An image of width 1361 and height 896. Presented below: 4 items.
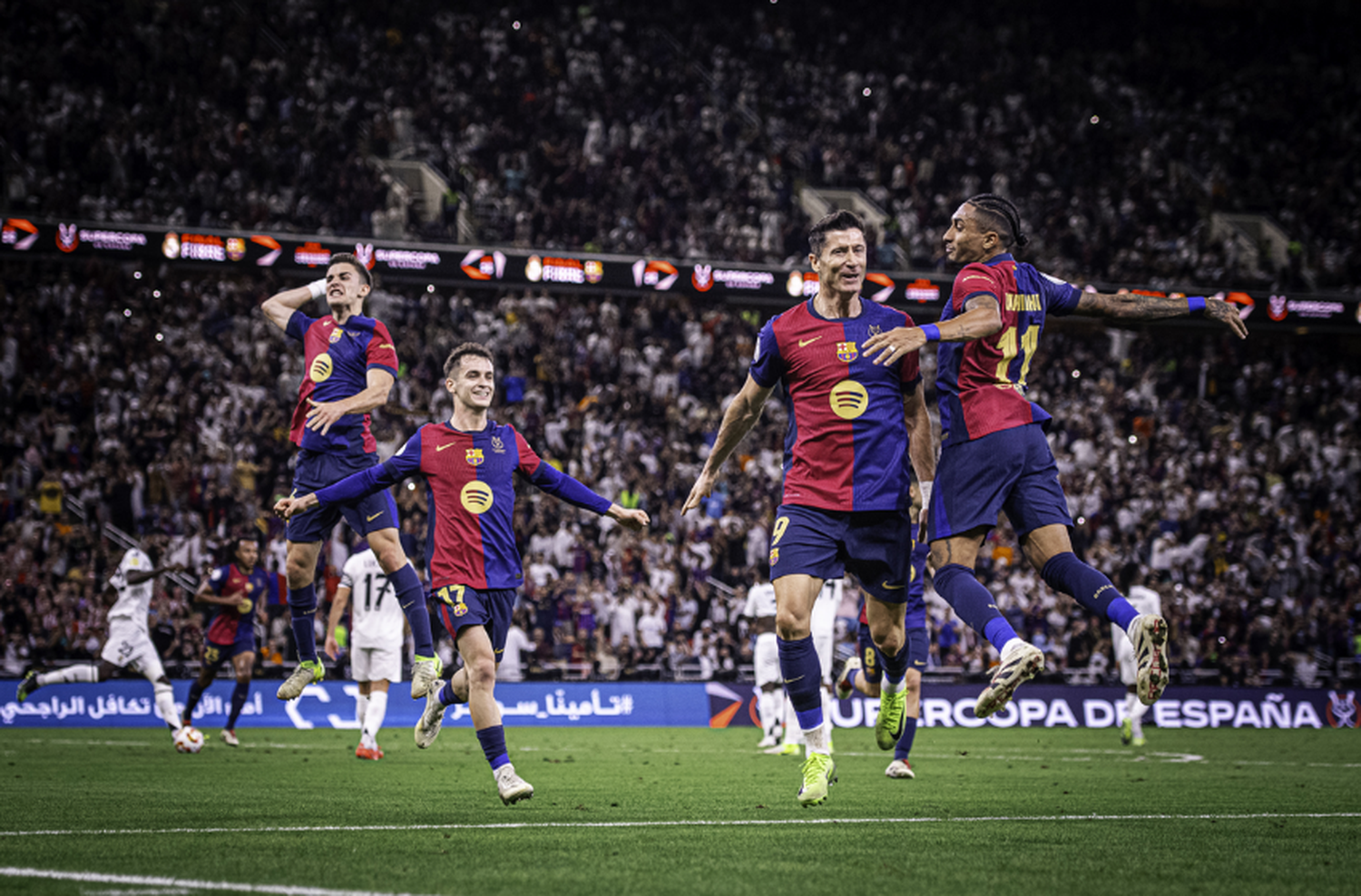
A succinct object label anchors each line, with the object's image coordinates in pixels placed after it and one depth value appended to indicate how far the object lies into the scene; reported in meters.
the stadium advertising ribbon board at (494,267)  26.84
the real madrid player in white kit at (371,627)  15.66
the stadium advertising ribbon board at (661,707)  21.33
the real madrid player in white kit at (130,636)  16.92
